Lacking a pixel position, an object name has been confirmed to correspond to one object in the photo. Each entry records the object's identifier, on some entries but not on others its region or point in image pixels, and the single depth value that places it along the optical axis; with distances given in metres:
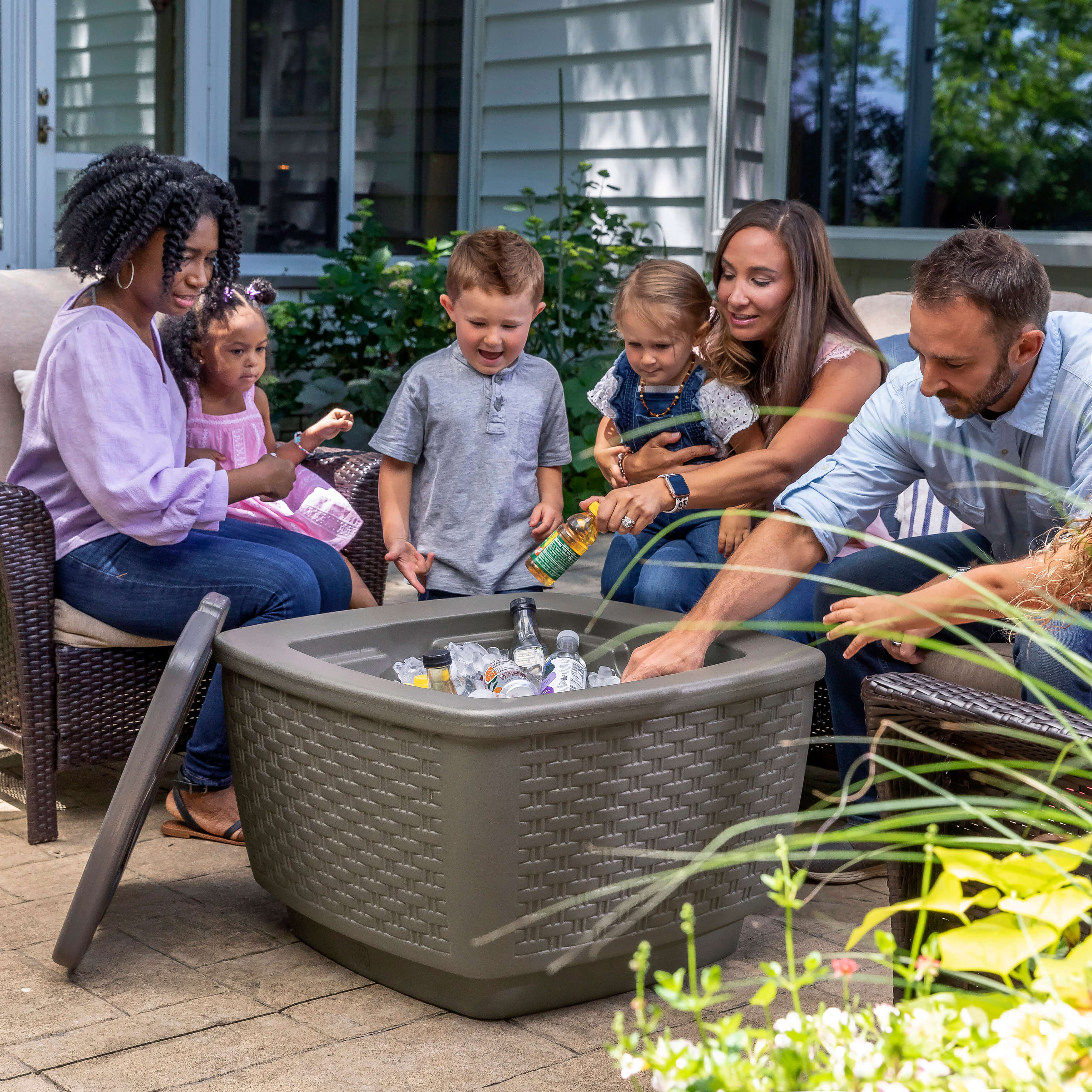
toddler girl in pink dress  2.76
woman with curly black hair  2.25
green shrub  5.30
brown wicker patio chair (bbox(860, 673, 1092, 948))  1.26
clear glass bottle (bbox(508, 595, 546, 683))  2.01
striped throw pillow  2.92
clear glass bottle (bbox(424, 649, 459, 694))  1.90
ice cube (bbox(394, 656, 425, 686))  1.96
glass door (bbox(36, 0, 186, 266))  4.73
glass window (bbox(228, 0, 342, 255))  5.55
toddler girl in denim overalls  2.50
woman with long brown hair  2.43
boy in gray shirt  2.62
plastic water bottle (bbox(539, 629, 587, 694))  1.89
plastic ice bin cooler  1.61
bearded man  1.89
